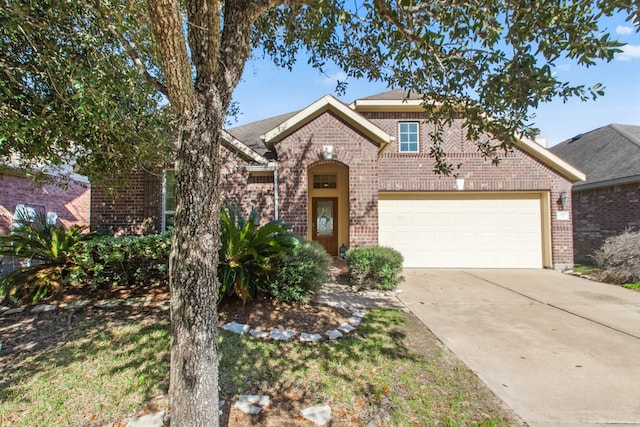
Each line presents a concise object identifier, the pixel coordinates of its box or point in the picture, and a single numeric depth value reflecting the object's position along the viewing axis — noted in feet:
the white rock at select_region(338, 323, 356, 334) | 14.65
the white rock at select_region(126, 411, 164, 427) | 8.17
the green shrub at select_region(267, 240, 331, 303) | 16.89
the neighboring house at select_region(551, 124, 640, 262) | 34.30
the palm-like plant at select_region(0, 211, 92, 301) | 17.54
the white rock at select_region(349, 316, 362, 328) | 15.57
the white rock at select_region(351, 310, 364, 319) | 16.81
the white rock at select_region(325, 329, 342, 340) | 13.80
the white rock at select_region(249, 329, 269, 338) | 13.53
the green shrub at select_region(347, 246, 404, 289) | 22.86
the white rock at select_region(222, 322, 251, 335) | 13.93
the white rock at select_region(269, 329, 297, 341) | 13.35
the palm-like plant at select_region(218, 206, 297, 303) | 15.99
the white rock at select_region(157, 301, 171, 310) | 16.79
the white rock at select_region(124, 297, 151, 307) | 17.33
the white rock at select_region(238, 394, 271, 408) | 9.18
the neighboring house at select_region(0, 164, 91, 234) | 31.42
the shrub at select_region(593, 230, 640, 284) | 26.53
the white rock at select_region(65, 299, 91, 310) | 16.85
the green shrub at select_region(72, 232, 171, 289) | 18.51
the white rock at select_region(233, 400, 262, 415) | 8.80
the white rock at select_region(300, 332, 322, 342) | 13.40
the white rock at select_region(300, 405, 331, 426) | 8.49
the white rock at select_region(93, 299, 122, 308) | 17.09
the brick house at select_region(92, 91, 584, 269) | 28.84
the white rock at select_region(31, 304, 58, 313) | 16.39
